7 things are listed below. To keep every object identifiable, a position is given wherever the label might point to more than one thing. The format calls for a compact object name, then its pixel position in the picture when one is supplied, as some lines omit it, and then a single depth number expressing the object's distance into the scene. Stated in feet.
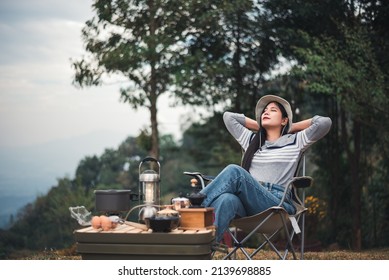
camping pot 9.14
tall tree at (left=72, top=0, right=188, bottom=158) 23.47
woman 10.03
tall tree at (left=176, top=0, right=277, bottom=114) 24.07
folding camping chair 10.63
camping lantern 9.46
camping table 8.14
